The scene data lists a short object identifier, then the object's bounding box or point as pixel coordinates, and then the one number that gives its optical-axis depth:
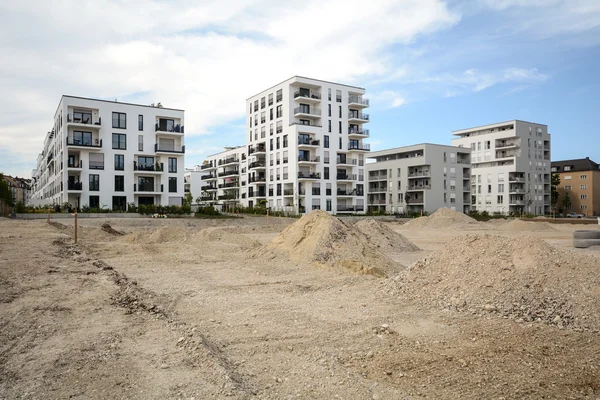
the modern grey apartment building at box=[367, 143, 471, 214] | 85.44
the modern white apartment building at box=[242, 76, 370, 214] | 74.44
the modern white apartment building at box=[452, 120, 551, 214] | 96.31
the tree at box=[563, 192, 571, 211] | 108.72
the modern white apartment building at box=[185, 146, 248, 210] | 90.81
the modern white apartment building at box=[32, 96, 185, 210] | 58.81
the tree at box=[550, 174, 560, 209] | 105.06
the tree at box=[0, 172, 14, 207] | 65.29
